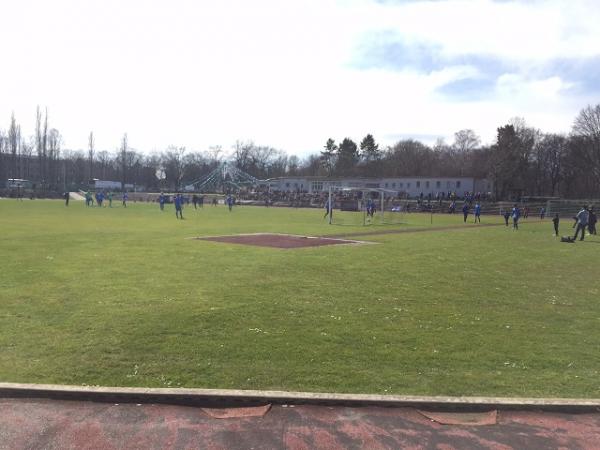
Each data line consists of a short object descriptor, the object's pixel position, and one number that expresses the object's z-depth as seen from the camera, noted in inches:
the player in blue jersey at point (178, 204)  1418.9
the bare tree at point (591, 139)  2751.0
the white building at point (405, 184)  2972.4
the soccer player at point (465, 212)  1531.7
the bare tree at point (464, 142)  3897.6
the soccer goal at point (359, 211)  1432.0
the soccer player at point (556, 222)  1018.1
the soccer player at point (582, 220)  943.7
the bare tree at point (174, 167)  4847.4
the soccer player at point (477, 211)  1520.7
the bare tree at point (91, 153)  4462.1
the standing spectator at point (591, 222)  1036.0
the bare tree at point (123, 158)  4389.8
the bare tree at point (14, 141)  3959.2
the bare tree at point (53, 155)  3990.9
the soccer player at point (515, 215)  1219.9
